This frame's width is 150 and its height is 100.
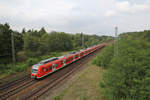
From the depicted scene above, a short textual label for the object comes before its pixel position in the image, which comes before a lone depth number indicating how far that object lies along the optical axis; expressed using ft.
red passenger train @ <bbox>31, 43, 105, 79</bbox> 50.52
